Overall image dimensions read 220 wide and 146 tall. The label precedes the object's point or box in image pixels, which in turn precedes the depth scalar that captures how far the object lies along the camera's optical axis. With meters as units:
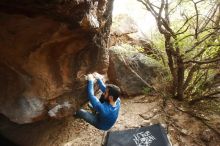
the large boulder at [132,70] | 6.40
